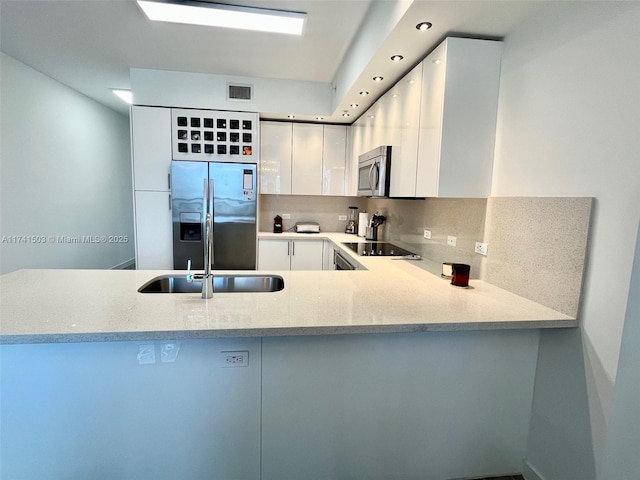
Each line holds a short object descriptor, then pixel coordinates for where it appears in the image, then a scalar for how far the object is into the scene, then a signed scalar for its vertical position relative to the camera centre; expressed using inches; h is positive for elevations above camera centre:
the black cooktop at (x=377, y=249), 109.8 -15.4
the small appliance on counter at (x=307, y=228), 162.1 -11.7
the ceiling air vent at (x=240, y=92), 137.6 +47.4
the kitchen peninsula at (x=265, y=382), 48.2 -29.5
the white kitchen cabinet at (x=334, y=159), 158.7 +23.5
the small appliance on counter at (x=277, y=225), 161.5 -10.7
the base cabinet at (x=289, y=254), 147.7 -23.0
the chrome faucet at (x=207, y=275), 57.9 -13.8
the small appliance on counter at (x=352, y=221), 169.0 -7.9
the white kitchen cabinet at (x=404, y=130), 82.2 +22.1
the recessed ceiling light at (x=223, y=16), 81.7 +49.6
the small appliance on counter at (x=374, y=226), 140.9 -8.3
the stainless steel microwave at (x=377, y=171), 99.3 +11.8
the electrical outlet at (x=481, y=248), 74.8 -8.7
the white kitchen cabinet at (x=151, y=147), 133.0 +21.8
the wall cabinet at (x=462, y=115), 68.9 +21.2
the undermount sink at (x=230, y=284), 73.9 -19.5
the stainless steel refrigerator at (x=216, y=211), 135.1 -3.9
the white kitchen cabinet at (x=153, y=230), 137.4 -13.5
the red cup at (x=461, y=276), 69.6 -14.2
